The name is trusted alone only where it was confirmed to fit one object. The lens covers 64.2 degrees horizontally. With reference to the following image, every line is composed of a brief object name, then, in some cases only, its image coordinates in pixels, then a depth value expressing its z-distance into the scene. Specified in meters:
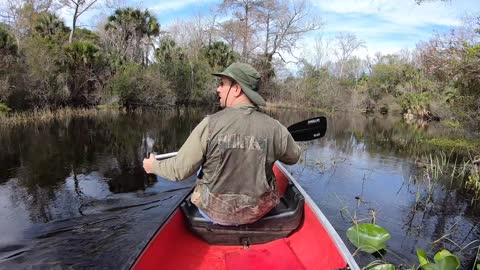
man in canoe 2.63
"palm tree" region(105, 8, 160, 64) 27.46
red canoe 2.80
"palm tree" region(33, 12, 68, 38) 21.98
